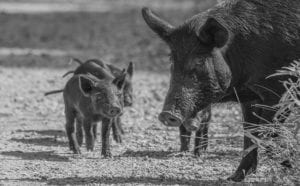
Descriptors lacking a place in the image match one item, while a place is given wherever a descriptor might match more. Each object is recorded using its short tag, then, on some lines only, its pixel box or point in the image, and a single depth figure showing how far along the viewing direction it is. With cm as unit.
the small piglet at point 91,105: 1666
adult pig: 1270
